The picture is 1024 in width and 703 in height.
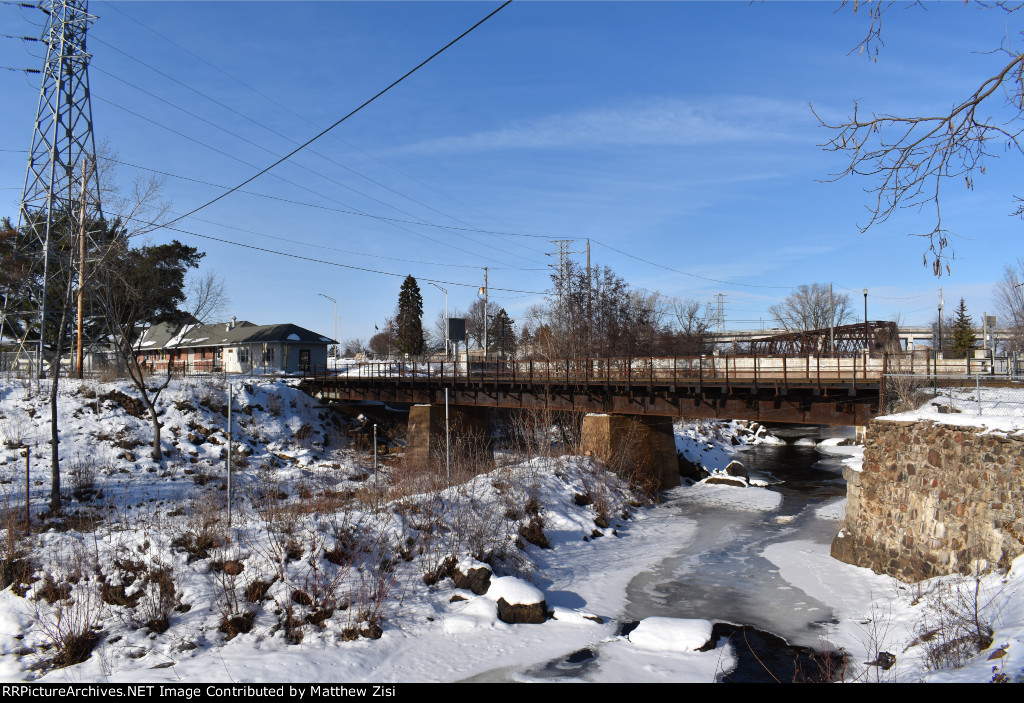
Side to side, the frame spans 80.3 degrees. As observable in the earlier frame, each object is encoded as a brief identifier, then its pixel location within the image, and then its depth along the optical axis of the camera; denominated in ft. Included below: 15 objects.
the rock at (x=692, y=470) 101.76
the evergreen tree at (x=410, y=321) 270.05
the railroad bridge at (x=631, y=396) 72.95
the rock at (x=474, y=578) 36.42
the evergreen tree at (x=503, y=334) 333.21
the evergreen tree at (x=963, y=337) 164.35
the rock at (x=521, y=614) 34.01
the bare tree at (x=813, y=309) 317.42
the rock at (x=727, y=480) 89.71
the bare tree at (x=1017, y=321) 137.80
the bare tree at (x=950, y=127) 17.49
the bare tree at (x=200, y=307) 95.40
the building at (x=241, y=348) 188.85
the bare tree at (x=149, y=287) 81.28
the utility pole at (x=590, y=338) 159.00
